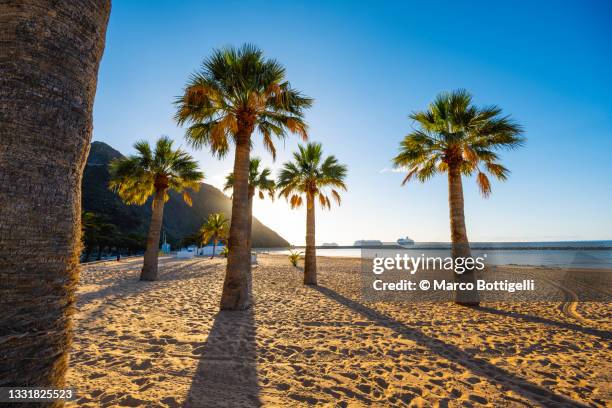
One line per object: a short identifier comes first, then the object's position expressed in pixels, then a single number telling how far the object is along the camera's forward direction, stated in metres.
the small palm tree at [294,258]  26.93
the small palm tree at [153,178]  14.78
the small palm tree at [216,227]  41.69
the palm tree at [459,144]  10.13
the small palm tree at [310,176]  15.68
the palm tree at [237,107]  8.81
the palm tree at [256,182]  18.89
